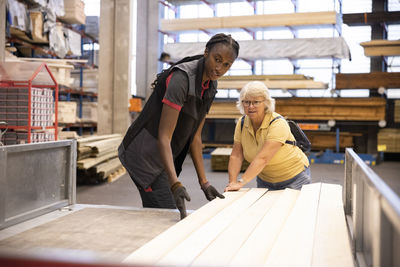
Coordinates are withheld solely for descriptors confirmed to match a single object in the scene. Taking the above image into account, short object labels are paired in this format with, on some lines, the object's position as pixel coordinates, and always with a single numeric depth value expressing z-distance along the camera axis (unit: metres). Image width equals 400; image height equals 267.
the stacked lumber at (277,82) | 11.86
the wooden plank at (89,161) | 7.44
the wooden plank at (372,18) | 12.15
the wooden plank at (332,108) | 11.55
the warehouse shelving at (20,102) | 6.85
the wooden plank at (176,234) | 1.38
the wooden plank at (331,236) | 1.44
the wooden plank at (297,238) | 1.39
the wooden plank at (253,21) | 11.98
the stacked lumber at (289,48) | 12.02
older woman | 3.12
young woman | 2.32
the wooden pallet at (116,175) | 8.32
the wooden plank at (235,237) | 1.42
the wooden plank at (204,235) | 1.38
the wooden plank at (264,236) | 1.42
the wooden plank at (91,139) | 7.79
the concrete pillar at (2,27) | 6.49
